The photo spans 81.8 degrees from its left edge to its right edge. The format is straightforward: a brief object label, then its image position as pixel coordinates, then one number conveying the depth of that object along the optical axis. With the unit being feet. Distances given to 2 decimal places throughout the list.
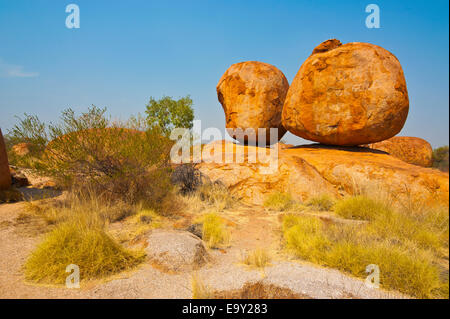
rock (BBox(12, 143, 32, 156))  19.61
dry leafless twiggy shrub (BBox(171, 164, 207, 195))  25.91
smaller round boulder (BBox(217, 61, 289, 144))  31.89
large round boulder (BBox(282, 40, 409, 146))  23.31
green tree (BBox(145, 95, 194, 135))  73.92
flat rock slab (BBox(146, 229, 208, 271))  10.96
